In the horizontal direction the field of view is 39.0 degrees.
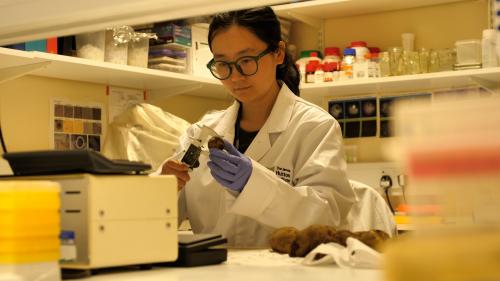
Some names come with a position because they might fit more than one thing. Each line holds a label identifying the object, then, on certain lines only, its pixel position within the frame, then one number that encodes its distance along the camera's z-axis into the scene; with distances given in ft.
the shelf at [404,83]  10.66
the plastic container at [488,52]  10.49
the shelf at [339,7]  12.09
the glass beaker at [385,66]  11.55
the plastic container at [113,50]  9.93
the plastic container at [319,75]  12.02
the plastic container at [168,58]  10.84
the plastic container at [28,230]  3.01
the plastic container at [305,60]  12.33
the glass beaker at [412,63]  11.36
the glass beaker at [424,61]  11.36
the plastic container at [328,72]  11.97
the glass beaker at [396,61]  11.48
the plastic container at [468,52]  10.83
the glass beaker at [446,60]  11.35
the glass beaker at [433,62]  11.35
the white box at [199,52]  11.32
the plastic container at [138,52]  10.34
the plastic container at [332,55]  12.19
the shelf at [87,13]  3.89
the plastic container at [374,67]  11.66
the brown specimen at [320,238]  4.25
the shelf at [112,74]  8.70
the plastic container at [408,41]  11.98
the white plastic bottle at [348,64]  11.82
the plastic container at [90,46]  9.51
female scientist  6.35
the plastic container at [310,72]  12.18
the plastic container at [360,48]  11.87
